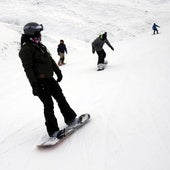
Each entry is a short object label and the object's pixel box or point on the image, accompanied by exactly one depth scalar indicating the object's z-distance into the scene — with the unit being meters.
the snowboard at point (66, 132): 4.82
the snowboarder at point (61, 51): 16.92
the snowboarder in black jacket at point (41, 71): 4.63
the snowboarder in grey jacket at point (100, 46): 12.89
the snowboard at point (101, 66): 12.55
